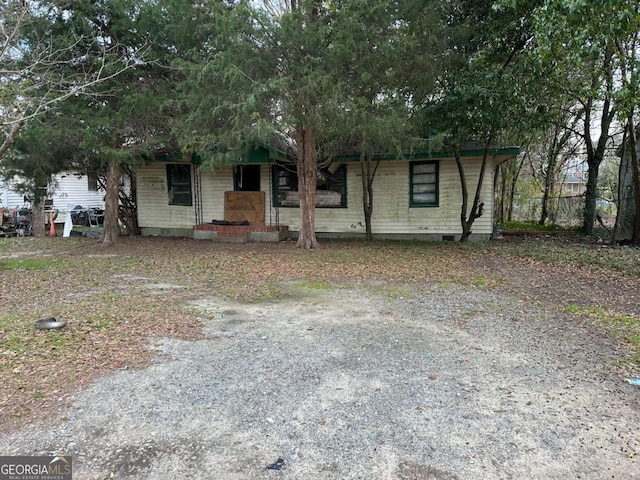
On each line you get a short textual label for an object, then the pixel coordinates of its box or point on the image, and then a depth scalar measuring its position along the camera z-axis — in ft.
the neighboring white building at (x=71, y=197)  70.69
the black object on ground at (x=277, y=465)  7.90
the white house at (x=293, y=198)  42.22
